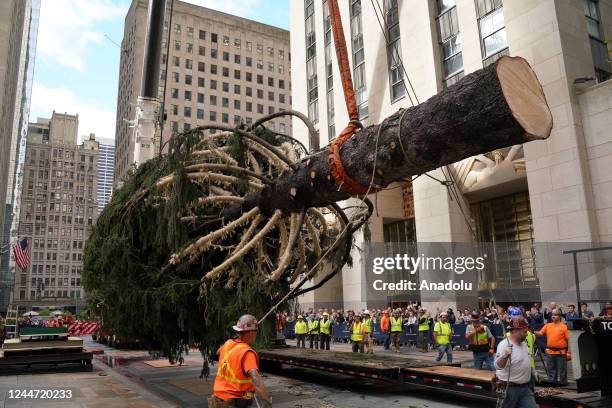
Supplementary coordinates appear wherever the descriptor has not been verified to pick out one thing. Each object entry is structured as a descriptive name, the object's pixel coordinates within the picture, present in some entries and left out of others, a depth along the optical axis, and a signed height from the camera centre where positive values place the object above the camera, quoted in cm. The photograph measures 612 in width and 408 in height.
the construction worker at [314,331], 1967 -100
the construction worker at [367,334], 1651 -98
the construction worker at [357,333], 1652 -94
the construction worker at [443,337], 1337 -92
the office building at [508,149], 1778 +618
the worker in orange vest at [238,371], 438 -56
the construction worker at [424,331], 1816 -102
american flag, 2617 +302
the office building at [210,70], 7319 +3743
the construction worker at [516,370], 537 -74
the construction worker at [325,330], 1883 -93
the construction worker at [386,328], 1917 -92
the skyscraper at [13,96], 4542 +2588
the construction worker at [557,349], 952 -93
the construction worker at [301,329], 2068 -96
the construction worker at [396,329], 1845 -93
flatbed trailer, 686 -130
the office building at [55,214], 9425 +1929
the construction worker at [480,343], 1120 -93
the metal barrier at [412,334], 1617 -119
